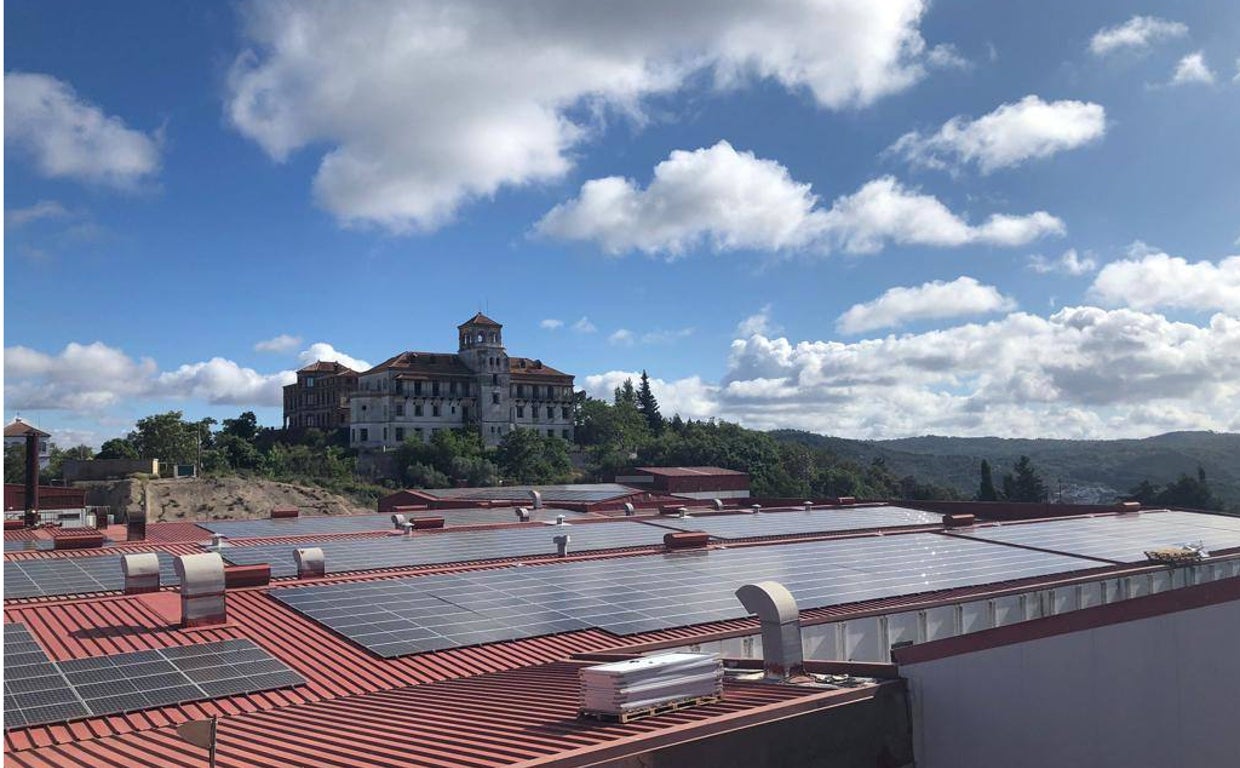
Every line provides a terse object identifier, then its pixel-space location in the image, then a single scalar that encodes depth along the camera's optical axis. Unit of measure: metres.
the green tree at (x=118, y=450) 105.56
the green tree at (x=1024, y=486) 111.69
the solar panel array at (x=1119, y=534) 34.69
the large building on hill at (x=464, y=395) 121.31
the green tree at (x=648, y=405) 184.25
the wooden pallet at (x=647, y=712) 11.70
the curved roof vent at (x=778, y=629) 14.38
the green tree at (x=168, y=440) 102.69
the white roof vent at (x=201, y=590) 18.75
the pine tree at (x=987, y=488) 100.19
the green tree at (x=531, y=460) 106.16
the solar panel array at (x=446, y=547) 29.08
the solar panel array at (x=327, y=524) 40.25
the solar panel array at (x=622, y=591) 20.22
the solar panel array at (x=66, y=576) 23.14
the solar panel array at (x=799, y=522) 40.25
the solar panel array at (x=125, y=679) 14.00
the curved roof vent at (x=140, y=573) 22.45
